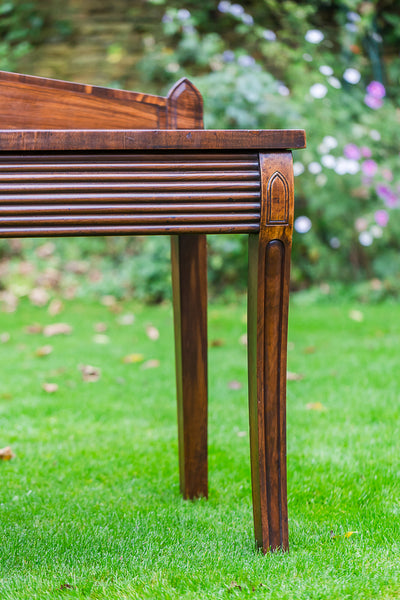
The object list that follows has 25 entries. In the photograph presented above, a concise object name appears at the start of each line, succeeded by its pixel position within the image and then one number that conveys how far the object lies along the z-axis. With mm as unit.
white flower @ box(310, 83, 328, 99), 9258
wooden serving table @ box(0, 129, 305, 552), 2092
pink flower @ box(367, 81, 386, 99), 9383
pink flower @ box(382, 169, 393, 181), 8797
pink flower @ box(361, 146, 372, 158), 8922
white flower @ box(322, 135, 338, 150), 8961
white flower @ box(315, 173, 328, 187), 9086
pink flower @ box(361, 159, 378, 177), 8820
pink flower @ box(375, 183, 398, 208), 8750
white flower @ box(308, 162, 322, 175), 9000
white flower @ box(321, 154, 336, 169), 8984
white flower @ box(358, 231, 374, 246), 8828
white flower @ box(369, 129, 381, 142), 9094
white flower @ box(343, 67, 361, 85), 9579
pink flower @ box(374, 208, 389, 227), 8695
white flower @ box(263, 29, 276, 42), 9328
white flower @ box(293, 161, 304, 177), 8961
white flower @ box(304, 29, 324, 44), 9469
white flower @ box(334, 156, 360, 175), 8937
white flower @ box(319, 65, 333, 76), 9469
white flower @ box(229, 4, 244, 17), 9680
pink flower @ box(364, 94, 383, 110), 9352
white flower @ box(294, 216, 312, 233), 9070
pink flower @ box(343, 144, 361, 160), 8906
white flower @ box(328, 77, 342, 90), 9453
